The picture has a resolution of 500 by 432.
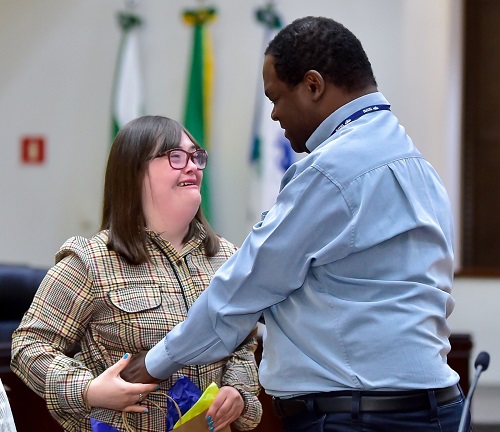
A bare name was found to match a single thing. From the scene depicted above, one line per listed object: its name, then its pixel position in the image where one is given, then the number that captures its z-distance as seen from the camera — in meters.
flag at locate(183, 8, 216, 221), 14.91
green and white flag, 15.03
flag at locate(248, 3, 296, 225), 14.33
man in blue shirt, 3.68
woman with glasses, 4.45
